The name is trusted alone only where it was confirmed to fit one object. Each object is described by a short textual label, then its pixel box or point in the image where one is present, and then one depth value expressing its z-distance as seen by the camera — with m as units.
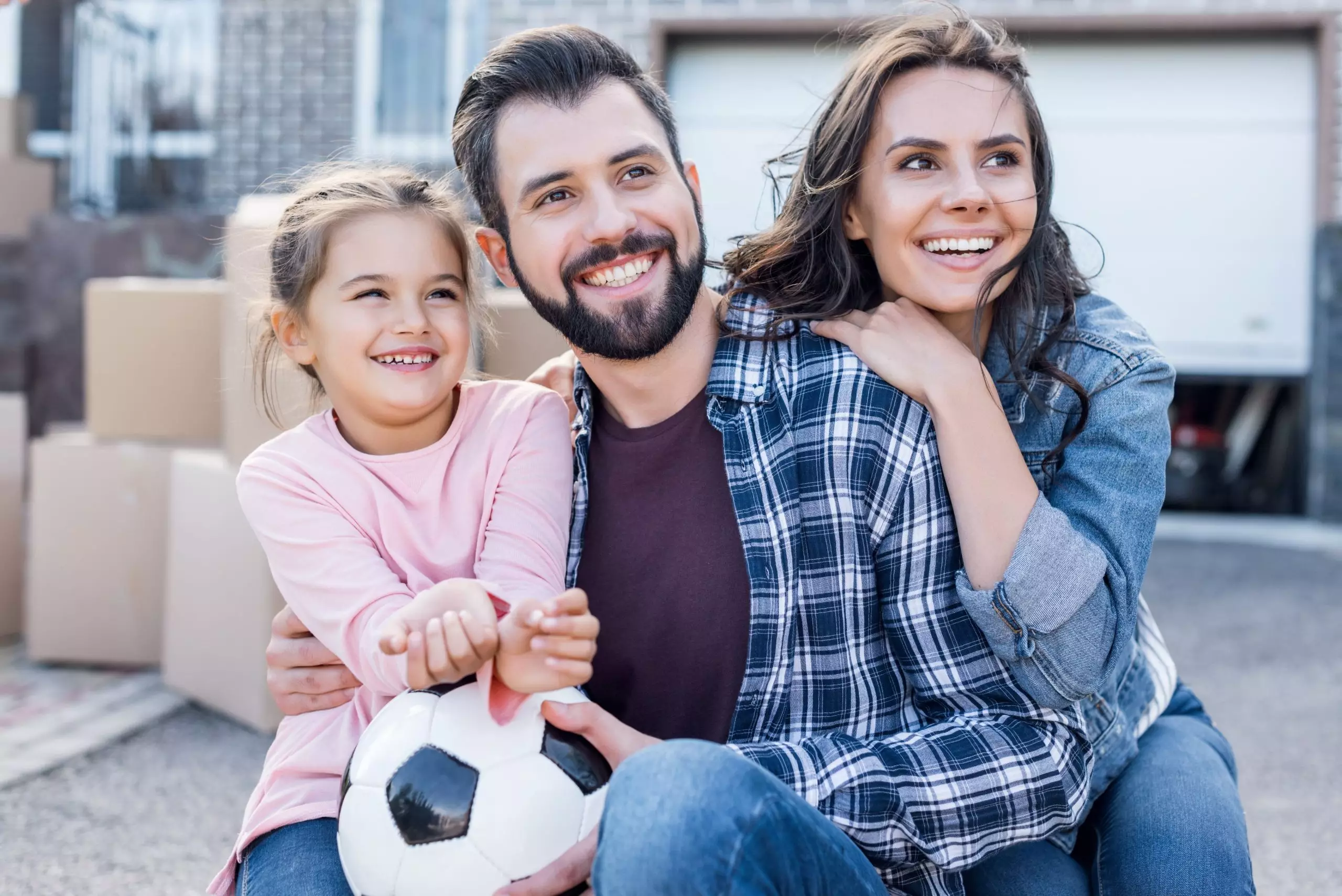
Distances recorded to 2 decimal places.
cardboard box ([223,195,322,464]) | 3.34
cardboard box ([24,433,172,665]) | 4.28
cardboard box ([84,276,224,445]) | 4.19
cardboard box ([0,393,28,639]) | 4.52
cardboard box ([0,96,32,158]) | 6.95
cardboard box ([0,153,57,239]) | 7.05
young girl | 1.81
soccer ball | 1.51
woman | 1.70
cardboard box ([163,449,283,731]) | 3.66
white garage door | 7.17
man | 1.68
